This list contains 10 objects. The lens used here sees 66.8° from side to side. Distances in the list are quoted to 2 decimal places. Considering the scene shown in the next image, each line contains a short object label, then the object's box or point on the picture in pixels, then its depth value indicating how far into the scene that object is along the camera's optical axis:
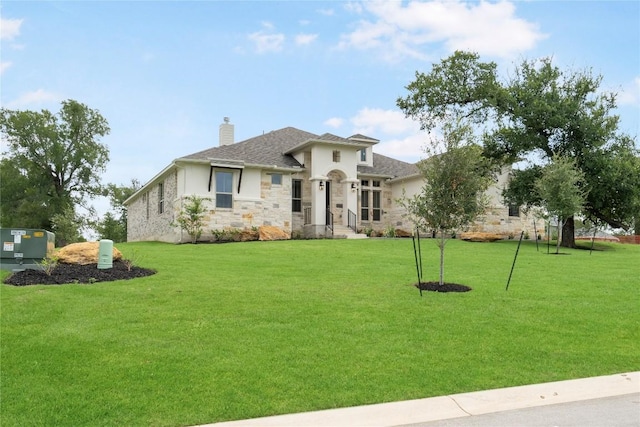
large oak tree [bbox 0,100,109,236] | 37.33
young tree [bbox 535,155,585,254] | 20.33
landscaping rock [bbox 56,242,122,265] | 12.33
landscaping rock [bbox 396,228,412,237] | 27.40
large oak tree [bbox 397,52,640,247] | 23.36
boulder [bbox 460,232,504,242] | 24.34
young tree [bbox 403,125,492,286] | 10.21
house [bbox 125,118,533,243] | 23.19
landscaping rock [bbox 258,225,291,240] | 23.09
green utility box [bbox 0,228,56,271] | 11.51
